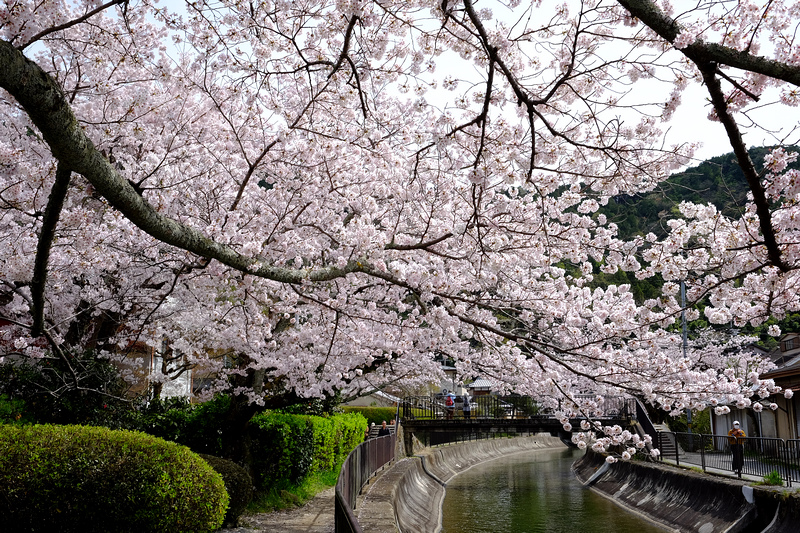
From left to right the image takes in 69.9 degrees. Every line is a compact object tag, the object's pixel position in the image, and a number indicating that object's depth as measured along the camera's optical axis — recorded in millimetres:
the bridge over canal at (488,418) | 23906
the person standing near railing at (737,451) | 14328
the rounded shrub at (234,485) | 9250
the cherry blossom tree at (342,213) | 4535
